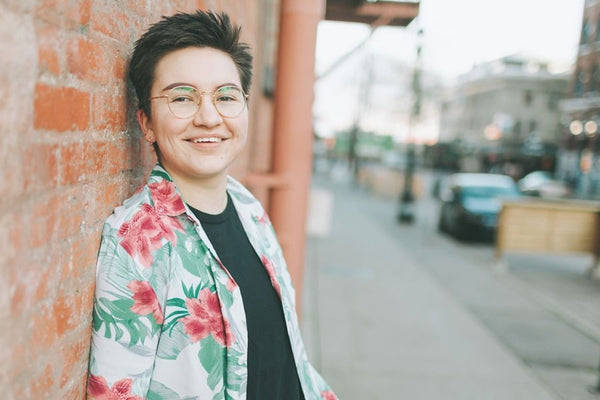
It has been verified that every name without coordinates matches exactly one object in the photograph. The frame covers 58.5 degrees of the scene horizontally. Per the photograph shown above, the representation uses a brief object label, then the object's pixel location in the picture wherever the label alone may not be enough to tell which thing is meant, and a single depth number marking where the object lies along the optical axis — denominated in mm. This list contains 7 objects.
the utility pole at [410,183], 16281
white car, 28377
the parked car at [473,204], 13508
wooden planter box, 9945
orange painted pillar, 3326
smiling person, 1329
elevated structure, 5055
